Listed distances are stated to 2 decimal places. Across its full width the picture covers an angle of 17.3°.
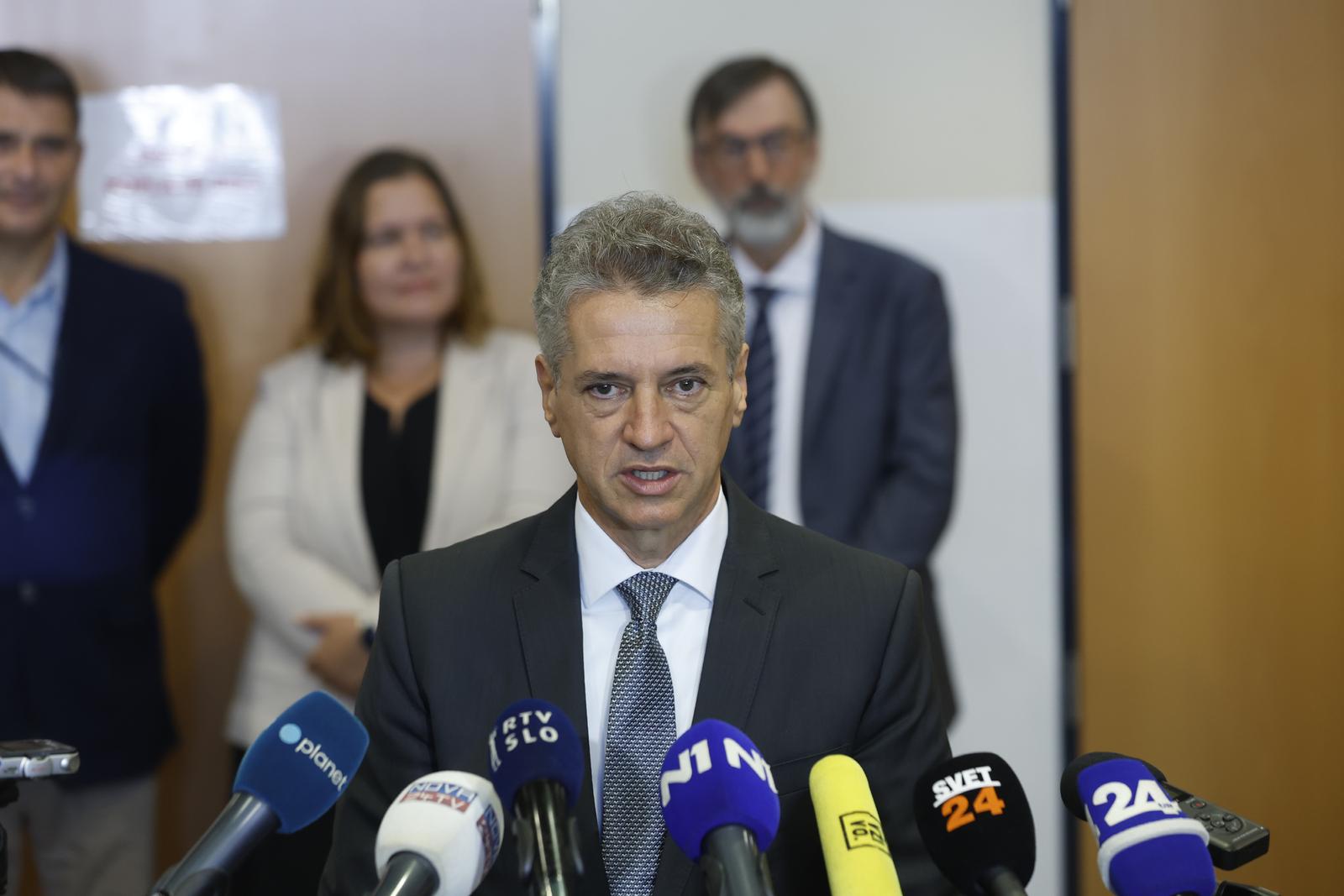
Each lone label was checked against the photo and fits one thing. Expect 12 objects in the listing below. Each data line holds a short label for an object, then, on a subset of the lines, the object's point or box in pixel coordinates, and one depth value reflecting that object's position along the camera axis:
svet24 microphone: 2.81
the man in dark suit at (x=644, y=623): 3.06
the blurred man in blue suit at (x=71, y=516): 3.92
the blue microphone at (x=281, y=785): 2.76
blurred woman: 3.92
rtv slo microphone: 2.75
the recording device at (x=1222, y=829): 2.84
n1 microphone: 2.75
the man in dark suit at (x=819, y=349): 4.09
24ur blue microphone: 2.78
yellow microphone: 2.80
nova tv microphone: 2.76
